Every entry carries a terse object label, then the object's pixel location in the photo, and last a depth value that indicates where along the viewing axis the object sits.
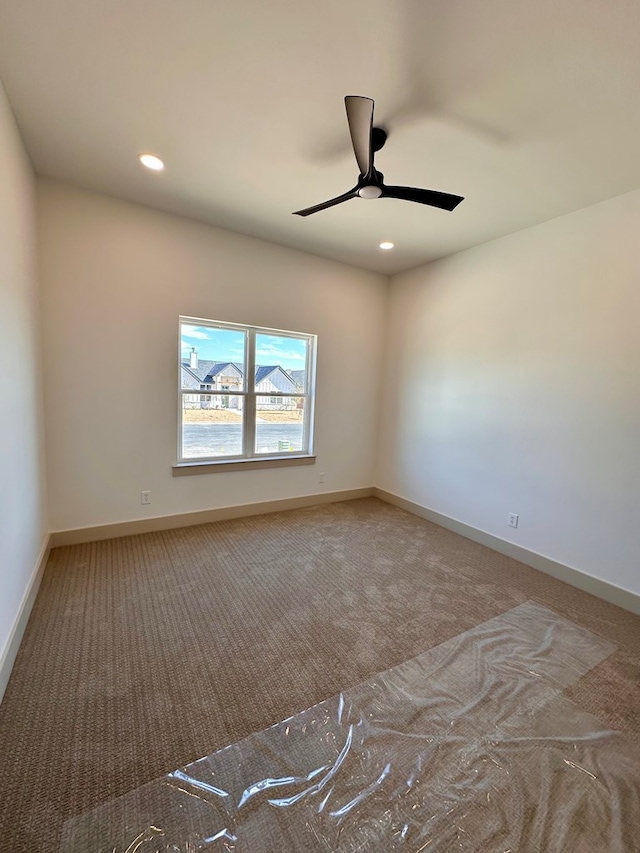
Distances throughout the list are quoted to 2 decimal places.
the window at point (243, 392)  3.43
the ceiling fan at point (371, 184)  1.62
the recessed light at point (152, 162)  2.27
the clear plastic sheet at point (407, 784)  1.11
